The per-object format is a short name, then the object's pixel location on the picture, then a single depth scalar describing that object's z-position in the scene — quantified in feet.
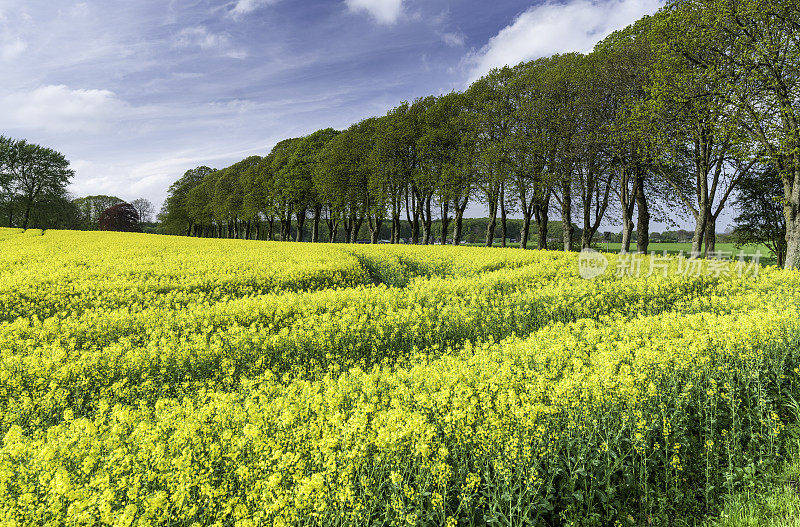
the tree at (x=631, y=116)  64.28
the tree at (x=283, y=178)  162.91
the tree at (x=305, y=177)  158.30
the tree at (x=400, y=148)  119.34
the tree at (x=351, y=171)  134.72
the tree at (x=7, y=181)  160.15
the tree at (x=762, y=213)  92.96
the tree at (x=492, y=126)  93.86
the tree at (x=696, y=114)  53.93
